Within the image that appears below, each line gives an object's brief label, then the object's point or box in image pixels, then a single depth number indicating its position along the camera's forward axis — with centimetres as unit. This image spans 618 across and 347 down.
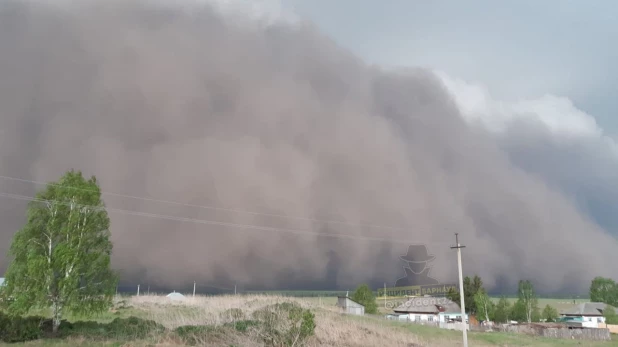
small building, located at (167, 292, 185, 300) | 9359
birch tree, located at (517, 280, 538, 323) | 11262
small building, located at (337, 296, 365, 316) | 7469
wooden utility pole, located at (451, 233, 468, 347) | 3500
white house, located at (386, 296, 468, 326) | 8869
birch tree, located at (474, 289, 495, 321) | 10081
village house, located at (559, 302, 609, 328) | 10100
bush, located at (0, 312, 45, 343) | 2465
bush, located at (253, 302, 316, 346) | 3088
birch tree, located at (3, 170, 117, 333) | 2631
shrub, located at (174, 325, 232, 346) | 2958
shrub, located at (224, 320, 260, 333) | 3261
